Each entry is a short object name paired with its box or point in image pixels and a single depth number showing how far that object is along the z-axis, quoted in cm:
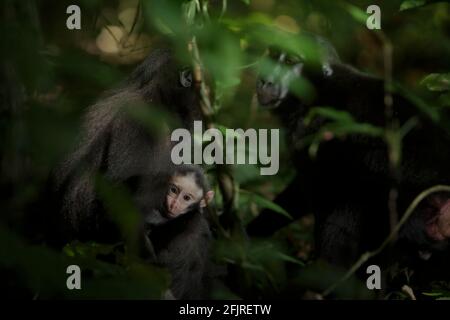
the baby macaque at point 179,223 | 221
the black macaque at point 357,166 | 250
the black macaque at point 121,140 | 224
